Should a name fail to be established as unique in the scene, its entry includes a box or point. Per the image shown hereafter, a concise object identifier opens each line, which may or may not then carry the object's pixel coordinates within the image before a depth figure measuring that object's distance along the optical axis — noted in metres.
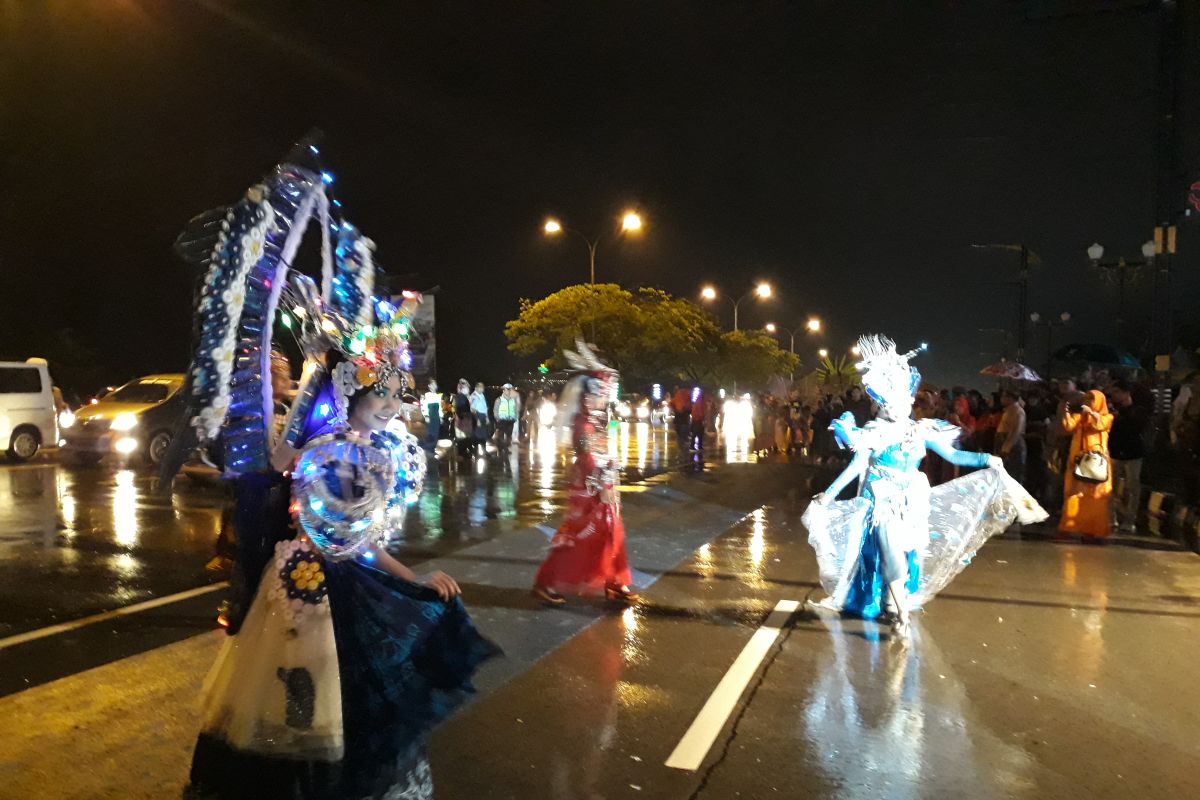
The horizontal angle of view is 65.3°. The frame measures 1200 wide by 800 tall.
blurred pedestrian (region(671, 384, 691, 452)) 23.94
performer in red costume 7.16
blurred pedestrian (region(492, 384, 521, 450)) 23.00
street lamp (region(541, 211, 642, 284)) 23.72
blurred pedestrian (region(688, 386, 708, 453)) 23.25
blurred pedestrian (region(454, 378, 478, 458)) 21.70
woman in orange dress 10.62
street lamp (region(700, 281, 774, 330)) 41.88
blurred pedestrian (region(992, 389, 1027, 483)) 13.01
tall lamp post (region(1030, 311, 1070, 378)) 51.09
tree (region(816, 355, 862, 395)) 58.20
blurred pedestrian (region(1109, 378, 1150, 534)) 11.70
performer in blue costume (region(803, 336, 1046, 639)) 6.81
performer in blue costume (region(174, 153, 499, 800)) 3.47
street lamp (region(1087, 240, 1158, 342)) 22.66
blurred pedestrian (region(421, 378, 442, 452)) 19.52
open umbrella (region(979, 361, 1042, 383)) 20.42
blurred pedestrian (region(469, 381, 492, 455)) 22.16
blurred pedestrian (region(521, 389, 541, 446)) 29.11
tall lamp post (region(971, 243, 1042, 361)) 25.38
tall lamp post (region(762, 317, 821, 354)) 66.56
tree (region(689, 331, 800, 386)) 55.69
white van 17.75
